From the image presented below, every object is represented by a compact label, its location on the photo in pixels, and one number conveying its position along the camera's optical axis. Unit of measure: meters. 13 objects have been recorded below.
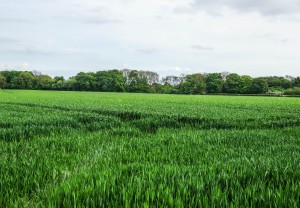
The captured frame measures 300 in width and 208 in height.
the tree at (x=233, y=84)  137.12
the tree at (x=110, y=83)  140.25
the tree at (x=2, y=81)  126.39
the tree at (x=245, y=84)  132.88
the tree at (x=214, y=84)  140.25
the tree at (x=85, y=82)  136.98
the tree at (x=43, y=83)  129.75
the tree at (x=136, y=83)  139.60
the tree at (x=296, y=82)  135.45
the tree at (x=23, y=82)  132.94
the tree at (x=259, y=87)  129.25
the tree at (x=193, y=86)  139.25
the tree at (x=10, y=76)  132.49
